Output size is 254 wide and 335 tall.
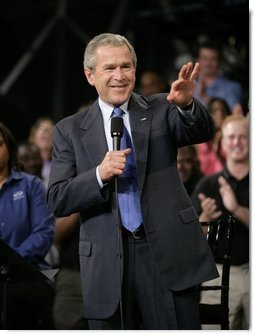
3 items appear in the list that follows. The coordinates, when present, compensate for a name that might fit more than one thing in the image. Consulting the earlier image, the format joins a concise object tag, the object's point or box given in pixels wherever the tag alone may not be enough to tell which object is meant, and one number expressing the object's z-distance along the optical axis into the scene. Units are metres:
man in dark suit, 6.60
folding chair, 8.33
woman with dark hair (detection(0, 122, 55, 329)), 9.00
